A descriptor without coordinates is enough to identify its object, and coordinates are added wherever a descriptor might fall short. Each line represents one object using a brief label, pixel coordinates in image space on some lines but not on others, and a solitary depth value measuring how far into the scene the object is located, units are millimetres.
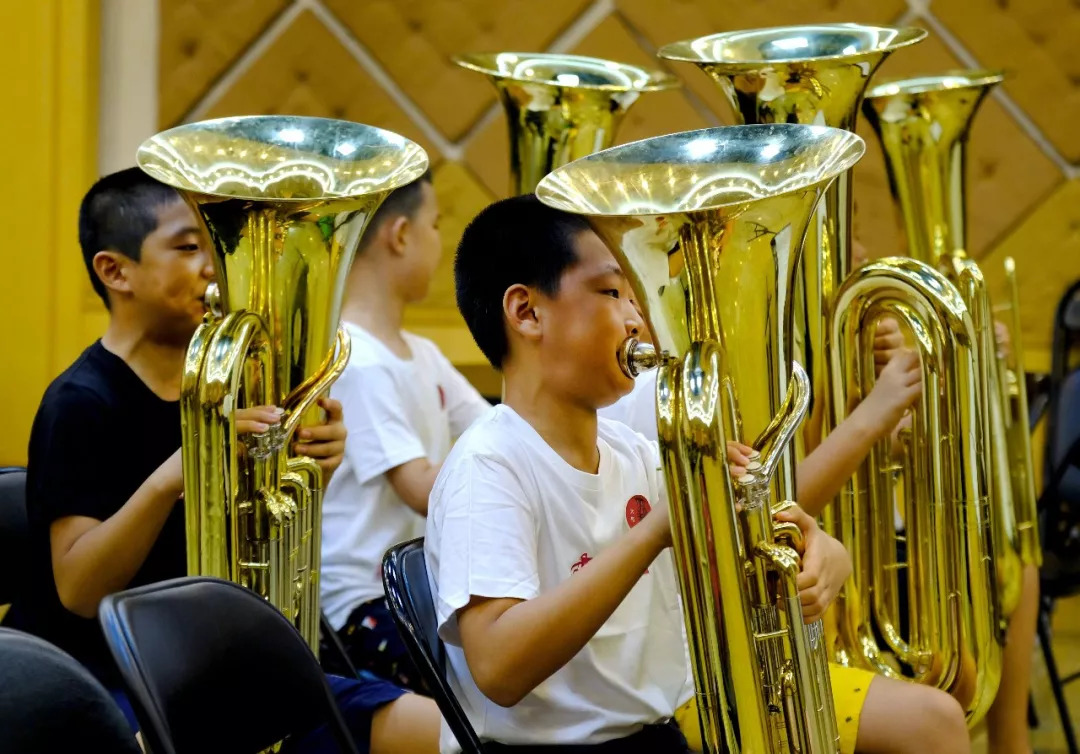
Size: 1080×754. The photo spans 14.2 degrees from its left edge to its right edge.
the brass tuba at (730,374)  4927
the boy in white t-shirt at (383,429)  5863
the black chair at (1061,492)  6417
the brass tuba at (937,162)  5969
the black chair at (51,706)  4577
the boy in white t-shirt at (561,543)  5037
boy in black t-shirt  5442
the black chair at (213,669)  4904
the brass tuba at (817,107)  5499
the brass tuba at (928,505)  5424
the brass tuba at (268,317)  5291
